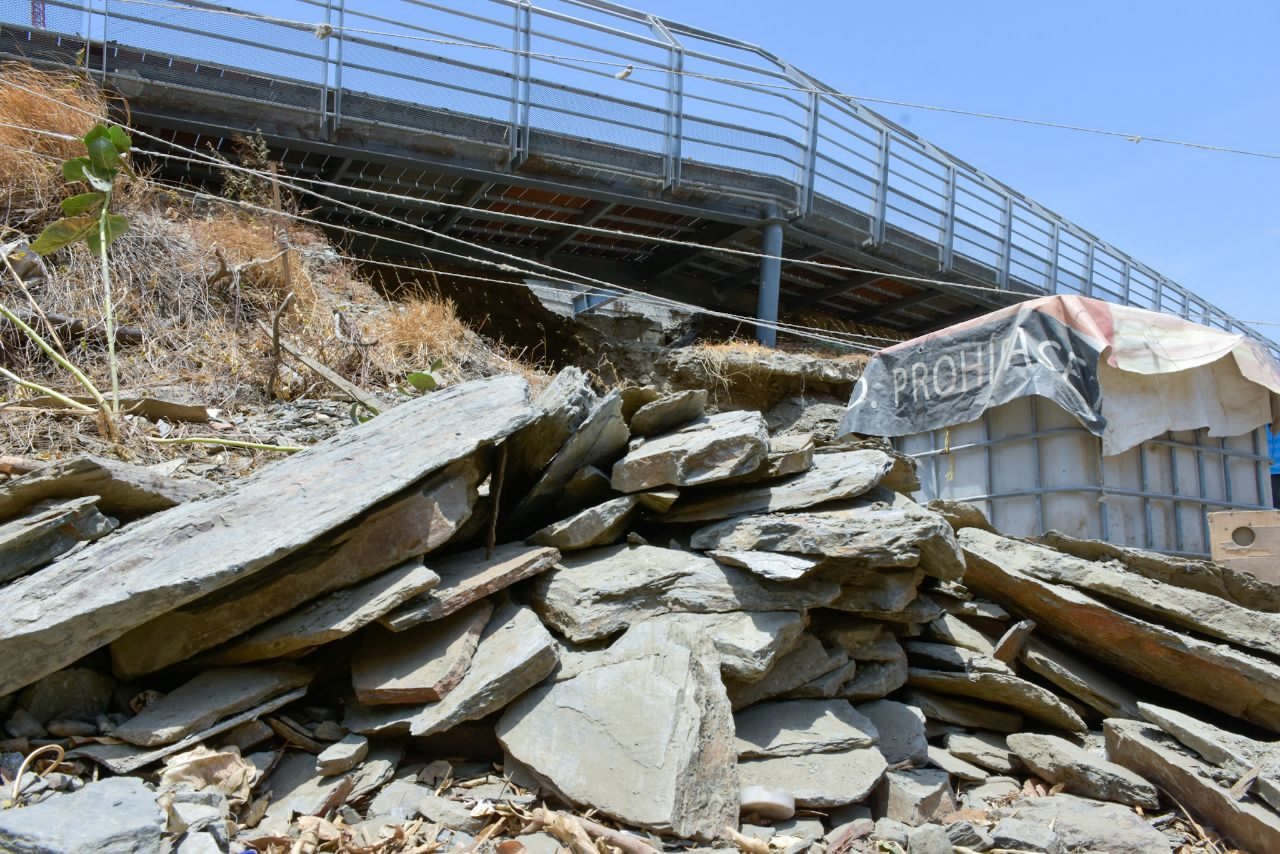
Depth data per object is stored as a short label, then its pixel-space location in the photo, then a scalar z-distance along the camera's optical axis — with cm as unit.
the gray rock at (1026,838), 285
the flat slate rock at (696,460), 375
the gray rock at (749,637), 326
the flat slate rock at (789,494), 392
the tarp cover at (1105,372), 626
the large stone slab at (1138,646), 372
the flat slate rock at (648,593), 348
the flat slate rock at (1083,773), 336
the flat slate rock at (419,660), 307
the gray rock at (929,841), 279
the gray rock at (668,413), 421
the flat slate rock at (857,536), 354
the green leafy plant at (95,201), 545
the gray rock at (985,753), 368
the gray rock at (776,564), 343
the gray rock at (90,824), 218
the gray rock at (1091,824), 296
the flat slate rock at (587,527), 379
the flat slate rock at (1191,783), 304
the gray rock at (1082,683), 405
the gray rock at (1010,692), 381
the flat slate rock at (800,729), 324
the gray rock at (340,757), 287
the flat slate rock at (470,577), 320
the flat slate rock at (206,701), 282
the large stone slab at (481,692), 299
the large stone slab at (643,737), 269
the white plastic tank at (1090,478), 626
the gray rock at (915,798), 313
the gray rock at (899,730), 351
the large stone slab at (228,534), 277
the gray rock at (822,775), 301
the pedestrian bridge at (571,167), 959
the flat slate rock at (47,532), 315
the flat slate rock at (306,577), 312
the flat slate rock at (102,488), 328
